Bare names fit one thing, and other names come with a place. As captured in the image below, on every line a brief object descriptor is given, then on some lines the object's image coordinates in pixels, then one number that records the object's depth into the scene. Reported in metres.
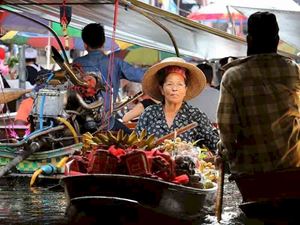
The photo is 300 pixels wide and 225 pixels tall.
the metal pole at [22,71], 17.66
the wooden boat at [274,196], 5.89
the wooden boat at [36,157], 11.42
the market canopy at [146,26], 12.03
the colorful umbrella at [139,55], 25.69
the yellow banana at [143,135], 8.04
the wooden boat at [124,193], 7.09
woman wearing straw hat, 9.62
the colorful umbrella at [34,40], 23.28
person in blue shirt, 12.09
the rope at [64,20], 11.16
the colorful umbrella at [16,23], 16.22
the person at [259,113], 6.22
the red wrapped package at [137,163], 7.19
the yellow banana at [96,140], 7.84
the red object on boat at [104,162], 7.27
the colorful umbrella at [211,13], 26.95
